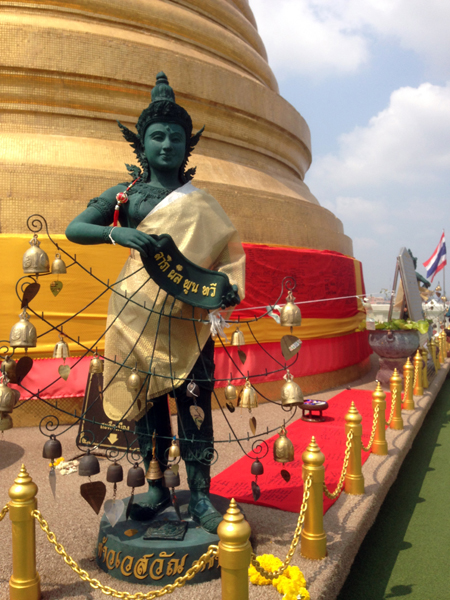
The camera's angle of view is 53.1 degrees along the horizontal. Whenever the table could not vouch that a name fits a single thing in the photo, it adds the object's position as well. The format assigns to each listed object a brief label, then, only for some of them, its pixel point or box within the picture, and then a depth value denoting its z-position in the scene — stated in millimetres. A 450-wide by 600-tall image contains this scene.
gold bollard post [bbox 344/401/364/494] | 3701
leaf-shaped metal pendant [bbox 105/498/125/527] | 2523
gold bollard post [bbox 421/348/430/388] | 7984
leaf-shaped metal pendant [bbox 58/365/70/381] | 2584
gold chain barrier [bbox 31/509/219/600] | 2133
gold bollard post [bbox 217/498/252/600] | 1921
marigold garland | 2318
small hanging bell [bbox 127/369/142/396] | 2621
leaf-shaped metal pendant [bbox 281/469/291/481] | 2662
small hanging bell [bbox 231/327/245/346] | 2980
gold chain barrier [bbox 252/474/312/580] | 2182
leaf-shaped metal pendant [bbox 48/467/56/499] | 2389
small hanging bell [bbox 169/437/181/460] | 2553
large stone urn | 7938
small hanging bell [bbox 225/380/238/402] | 2846
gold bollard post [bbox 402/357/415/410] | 6516
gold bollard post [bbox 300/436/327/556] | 2746
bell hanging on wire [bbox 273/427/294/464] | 2551
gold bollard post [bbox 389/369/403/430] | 5520
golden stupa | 6035
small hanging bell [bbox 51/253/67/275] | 2682
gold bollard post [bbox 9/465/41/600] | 2367
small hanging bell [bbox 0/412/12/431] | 2475
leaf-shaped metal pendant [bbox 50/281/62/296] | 2604
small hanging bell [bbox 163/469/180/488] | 2609
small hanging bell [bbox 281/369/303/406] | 2461
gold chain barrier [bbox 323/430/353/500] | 3111
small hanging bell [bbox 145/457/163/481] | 2822
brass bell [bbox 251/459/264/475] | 2694
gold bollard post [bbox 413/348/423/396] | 7508
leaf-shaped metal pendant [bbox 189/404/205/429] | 2662
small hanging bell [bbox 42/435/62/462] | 2605
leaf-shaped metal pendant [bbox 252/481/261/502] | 2596
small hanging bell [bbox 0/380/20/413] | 2326
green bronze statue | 2654
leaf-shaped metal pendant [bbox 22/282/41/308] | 2408
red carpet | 3713
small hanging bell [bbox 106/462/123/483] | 2631
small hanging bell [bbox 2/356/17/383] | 2486
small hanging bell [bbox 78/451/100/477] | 2541
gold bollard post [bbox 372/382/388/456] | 4609
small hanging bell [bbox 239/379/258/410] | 2674
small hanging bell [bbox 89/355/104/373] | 2925
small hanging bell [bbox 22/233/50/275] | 2434
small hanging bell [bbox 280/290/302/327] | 2496
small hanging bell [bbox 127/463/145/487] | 2662
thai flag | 19219
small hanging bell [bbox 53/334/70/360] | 2713
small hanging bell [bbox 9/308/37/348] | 2375
